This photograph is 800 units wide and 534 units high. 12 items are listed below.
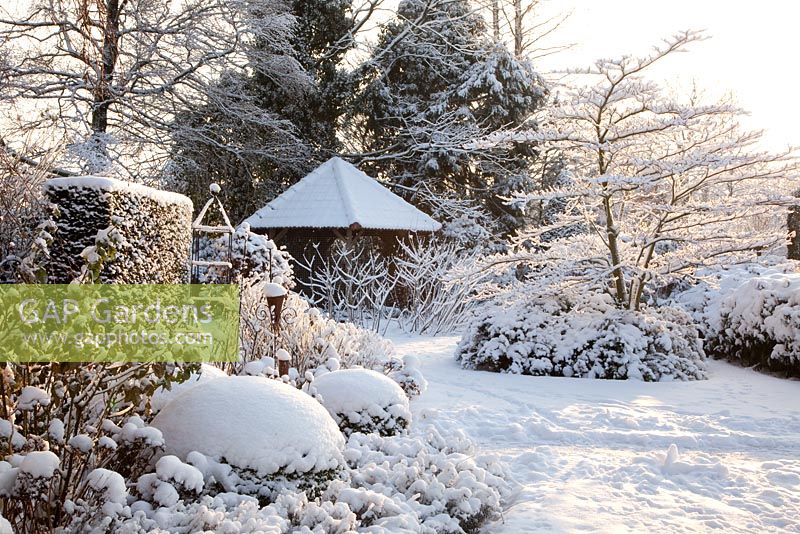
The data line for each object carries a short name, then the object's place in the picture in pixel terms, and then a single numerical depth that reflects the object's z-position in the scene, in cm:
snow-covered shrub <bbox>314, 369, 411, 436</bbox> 477
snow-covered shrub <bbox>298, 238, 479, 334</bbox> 1324
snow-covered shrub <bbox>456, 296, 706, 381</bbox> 887
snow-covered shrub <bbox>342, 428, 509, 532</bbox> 342
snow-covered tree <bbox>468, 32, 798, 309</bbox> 870
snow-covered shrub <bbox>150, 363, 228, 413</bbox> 392
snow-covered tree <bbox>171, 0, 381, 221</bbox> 1803
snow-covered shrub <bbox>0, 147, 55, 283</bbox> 696
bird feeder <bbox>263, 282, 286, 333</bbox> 586
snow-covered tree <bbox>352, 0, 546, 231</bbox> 2083
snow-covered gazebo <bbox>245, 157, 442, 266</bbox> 1608
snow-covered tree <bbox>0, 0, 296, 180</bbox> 1508
